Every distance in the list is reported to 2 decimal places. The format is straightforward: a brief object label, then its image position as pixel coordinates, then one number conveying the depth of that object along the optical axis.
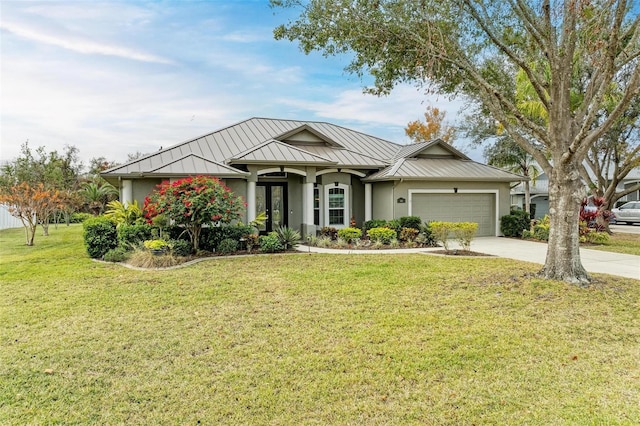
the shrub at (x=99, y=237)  11.87
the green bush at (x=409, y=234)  14.93
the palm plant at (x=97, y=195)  26.50
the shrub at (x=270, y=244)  12.63
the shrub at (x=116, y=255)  11.20
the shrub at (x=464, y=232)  12.47
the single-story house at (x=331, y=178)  14.61
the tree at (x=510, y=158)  25.56
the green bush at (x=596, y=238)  15.31
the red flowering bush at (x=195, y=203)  11.16
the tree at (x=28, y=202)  16.00
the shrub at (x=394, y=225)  15.37
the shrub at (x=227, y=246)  12.30
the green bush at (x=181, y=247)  11.58
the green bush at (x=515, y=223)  17.42
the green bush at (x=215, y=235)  12.52
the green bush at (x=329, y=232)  15.47
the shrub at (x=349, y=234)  14.45
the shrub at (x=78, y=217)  27.55
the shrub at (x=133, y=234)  11.74
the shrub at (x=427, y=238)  14.58
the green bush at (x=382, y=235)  14.45
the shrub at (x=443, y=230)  12.77
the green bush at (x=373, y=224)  15.74
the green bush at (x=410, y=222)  15.48
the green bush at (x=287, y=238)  13.04
